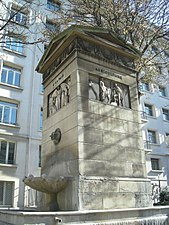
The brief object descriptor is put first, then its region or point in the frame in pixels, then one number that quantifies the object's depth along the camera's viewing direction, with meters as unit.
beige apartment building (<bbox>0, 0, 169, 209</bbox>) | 18.14
